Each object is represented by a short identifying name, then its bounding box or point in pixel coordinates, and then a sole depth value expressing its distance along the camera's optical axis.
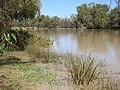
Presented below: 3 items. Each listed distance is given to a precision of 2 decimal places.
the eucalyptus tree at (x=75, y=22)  48.99
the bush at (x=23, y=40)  8.36
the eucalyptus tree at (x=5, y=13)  2.68
